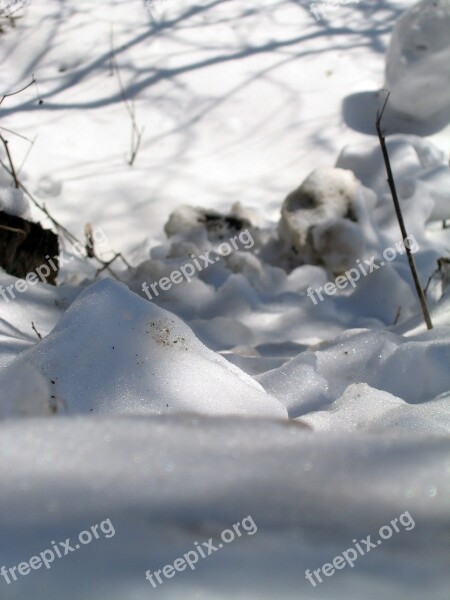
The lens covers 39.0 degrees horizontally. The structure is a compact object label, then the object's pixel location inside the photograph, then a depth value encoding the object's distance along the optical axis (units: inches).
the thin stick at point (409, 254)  66.8
